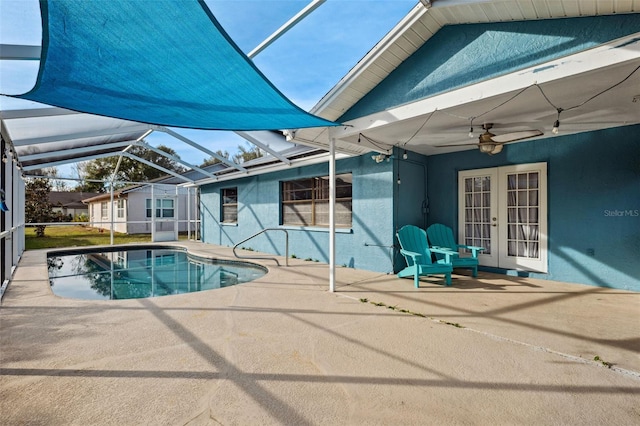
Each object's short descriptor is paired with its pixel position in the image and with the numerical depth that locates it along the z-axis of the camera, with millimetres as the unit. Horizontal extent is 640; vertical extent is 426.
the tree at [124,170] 26312
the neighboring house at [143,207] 17969
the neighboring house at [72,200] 29953
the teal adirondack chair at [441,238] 6668
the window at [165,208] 17734
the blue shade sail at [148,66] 2383
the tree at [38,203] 17656
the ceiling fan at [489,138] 4923
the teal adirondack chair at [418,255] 5418
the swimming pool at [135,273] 6854
